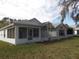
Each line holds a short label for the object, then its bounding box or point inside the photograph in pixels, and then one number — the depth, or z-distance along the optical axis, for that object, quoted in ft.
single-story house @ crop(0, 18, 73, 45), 29.14
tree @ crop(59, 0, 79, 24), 21.03
